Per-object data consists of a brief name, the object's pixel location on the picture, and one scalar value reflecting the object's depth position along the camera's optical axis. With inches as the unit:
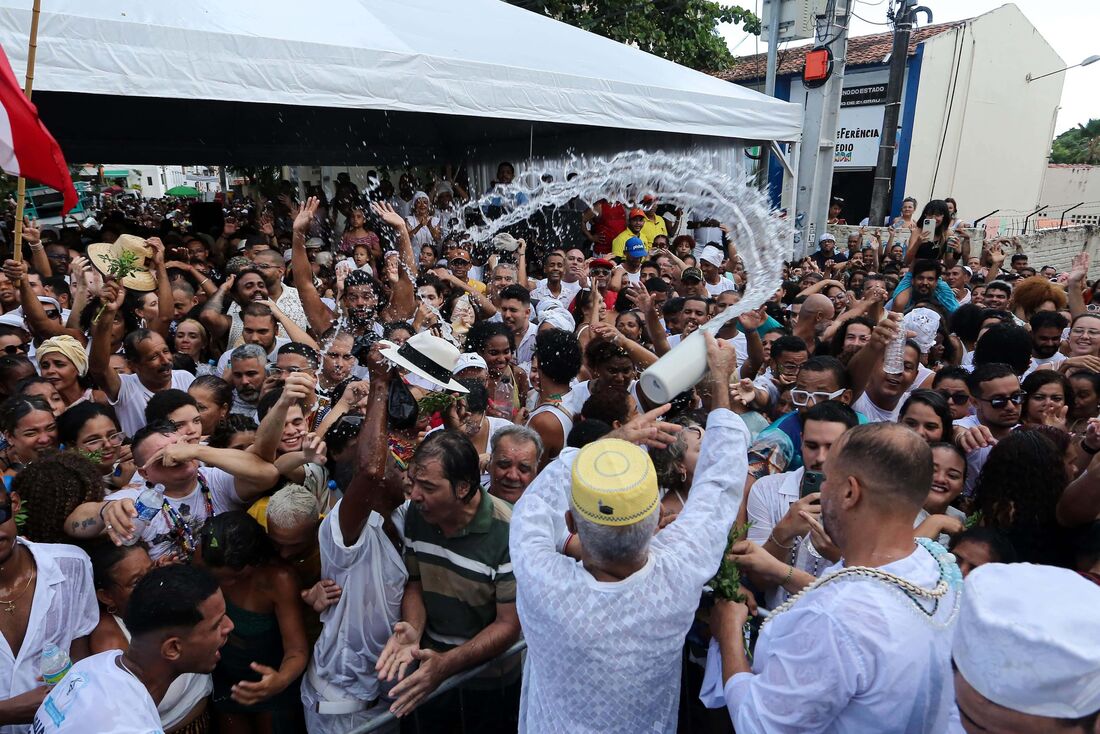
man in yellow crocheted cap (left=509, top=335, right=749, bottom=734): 69.8
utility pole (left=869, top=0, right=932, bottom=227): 573.0
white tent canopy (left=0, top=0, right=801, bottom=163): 216.7
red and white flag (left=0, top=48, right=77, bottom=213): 180.7
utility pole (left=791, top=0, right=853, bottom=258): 470.3
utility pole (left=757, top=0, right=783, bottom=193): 505.0
